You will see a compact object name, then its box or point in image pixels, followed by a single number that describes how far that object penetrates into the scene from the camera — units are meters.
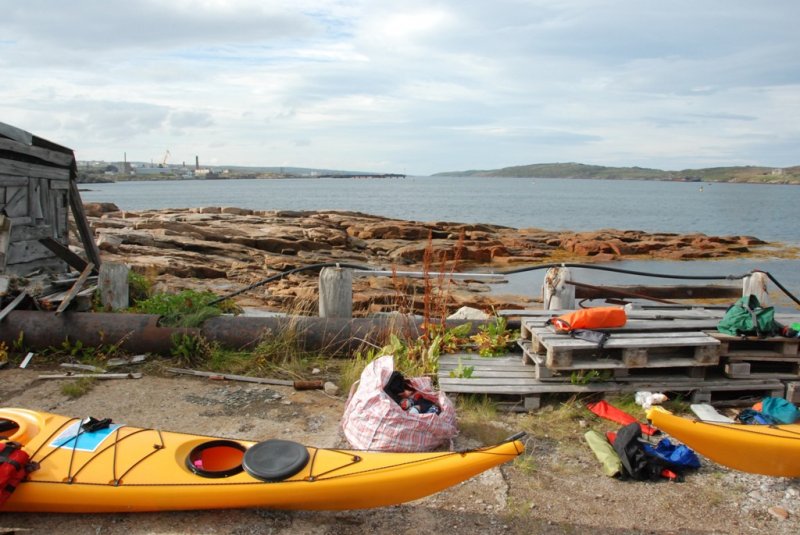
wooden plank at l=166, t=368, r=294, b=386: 7.03
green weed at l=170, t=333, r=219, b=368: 7.57
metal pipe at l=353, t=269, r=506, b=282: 7.78
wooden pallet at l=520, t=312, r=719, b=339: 6.57
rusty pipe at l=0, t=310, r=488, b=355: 7.62
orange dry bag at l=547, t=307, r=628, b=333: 6.35
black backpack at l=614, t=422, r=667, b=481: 4.89
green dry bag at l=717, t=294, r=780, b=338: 6.29
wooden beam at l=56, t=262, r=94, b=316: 7.80
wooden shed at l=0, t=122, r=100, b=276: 9.43
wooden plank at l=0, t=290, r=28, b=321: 7.69
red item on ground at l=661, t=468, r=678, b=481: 4.91
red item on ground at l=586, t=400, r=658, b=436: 5.88
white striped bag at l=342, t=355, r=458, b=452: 5.14
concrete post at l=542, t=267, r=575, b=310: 7.87
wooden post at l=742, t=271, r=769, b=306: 7.61
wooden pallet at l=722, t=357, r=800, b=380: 6.29
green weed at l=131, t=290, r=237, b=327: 7.88
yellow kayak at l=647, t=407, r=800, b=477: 4.66
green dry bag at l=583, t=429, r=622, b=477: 4.96
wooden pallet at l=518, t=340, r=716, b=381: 6.12
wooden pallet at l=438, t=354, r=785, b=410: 6.18
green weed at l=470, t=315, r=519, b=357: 7.21
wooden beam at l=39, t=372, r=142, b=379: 6.98
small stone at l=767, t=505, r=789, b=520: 4.42
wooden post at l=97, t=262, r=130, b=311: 8.45
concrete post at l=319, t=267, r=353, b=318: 8.07
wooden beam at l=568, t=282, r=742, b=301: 8.34
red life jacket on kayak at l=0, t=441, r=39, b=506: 4.06
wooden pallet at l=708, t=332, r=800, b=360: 6.30
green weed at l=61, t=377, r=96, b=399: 6.57
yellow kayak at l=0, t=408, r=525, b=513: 4.09
